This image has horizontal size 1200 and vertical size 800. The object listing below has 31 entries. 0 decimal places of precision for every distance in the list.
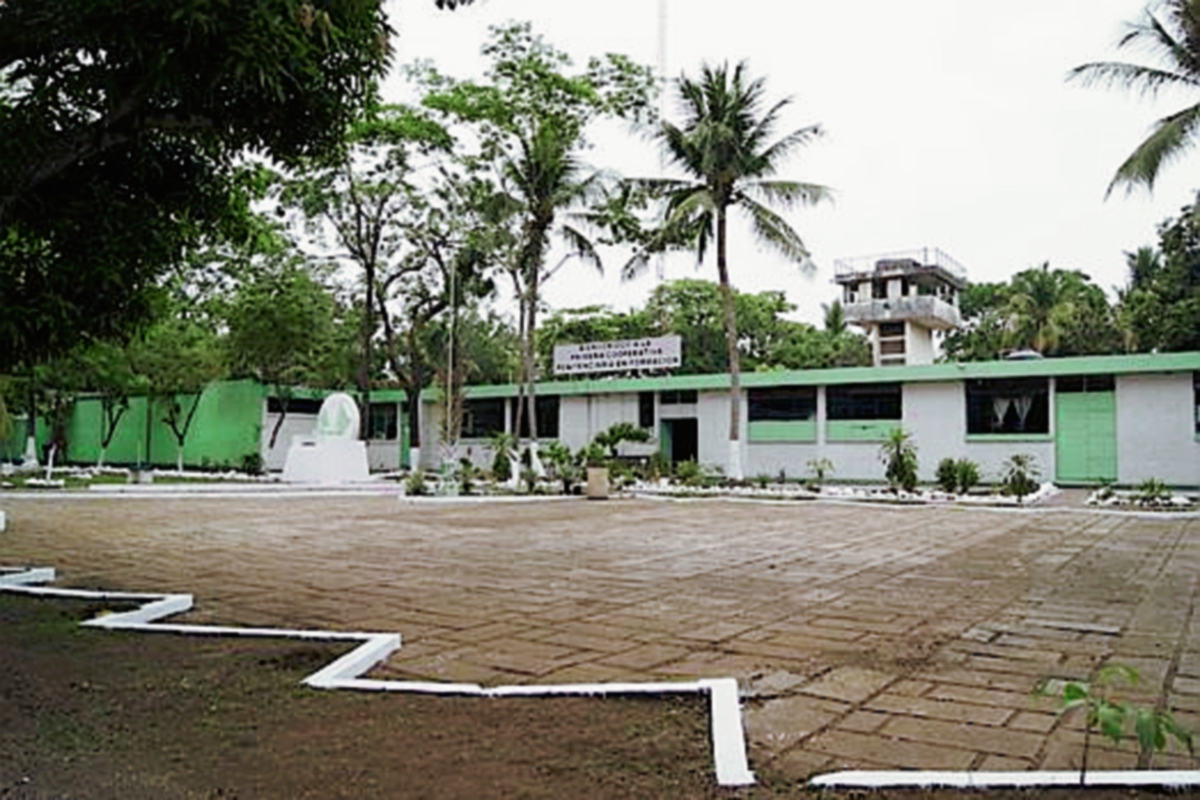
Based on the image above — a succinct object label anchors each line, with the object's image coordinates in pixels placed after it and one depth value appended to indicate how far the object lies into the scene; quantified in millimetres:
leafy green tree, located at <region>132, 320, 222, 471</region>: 24797
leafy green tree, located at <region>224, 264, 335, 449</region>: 25453
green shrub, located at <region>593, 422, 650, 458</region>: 23625
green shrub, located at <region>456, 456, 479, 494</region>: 19609
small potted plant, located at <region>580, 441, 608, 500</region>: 18703
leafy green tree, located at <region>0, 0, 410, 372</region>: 3764
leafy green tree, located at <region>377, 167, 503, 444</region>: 25797
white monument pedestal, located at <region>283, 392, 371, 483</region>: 23719
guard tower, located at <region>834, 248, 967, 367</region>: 36781
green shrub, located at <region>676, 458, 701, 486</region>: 20656
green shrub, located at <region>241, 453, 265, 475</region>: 26948
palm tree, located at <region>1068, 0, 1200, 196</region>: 14922
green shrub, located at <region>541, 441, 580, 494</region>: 20000
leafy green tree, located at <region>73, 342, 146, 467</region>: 23078
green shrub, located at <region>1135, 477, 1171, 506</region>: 16388
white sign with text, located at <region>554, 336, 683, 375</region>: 25938
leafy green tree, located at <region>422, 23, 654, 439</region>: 22859
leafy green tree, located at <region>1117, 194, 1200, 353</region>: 25578
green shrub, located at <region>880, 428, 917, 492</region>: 18484
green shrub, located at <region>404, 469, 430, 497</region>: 18875
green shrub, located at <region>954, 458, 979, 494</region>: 18625
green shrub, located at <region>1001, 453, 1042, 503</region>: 17312
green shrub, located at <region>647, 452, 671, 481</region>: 23175
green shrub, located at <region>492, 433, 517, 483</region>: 22781
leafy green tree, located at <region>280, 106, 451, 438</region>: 25097
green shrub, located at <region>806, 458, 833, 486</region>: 21995
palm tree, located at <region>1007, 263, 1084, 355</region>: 34188
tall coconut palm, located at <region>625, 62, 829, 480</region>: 20906
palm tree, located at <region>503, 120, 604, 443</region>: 22703
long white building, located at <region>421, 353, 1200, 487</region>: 21234
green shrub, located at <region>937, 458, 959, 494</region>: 18625
